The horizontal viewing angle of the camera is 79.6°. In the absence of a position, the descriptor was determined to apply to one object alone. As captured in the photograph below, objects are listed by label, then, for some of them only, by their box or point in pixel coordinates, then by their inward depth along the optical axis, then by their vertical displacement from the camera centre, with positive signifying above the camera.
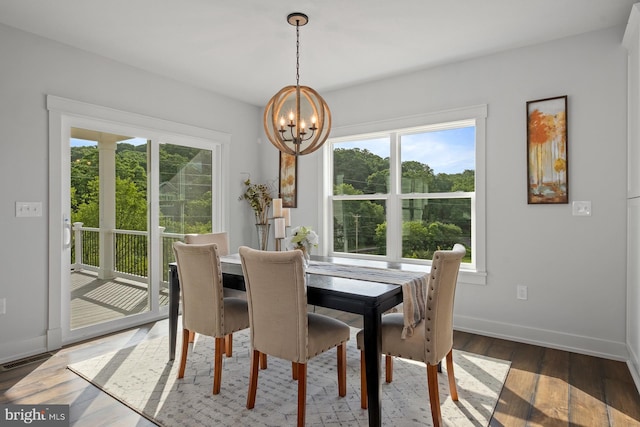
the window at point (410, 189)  3.77 +0.28
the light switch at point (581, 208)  3.09 +0.05
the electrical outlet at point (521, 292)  3.38 -0.68
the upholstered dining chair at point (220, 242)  3.02 -0.25
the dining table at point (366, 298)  1.92 -0.45
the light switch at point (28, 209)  3.04 +0.05
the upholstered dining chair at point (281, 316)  2.00 -0.55
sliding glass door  3.31 +0.03
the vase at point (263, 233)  5.01 -0.24
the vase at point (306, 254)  2.77 -0.29
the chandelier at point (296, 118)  2.71 +0.70
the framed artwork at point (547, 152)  3.17 +0.53
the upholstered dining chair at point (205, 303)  2.44 -0.59
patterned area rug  2.15 -1.13
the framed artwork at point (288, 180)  4.94 +0.45
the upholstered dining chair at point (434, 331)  2.00 -0.65
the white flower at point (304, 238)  2.73 -0.17
